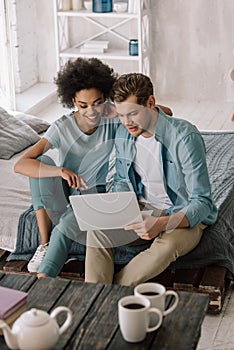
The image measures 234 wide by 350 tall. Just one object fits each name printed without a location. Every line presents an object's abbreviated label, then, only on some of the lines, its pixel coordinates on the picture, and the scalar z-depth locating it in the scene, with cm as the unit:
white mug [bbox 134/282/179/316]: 216
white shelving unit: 604
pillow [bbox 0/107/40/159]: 441
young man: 313
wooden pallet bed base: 315
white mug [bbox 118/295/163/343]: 208
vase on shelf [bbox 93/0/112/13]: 602
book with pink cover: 219
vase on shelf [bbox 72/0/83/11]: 617
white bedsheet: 358
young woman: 327
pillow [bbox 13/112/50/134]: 480
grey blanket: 329
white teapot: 203
